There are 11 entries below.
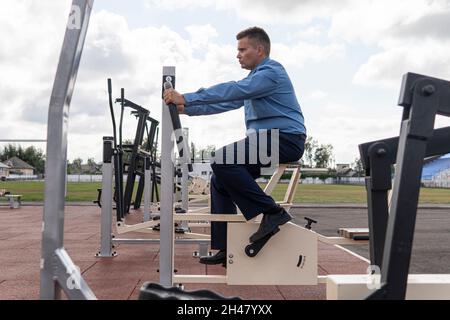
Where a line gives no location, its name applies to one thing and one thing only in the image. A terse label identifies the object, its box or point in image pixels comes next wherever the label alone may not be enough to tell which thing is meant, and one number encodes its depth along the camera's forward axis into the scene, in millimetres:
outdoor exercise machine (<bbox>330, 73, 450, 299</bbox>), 1219
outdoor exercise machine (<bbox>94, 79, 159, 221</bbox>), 4176
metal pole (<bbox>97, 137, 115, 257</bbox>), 4078
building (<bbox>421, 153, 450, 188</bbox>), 48750
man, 2383
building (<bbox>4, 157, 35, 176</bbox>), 77062
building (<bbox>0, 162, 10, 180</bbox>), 61500
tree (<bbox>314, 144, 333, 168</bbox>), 78000
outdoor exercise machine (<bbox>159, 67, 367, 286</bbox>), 2465
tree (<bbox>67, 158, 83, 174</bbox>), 47541
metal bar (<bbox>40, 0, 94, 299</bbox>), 1322
